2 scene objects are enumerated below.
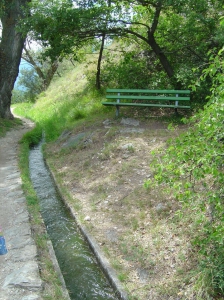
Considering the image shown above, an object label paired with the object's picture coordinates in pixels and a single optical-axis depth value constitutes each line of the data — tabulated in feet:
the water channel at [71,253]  13.08
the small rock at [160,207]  16.54
